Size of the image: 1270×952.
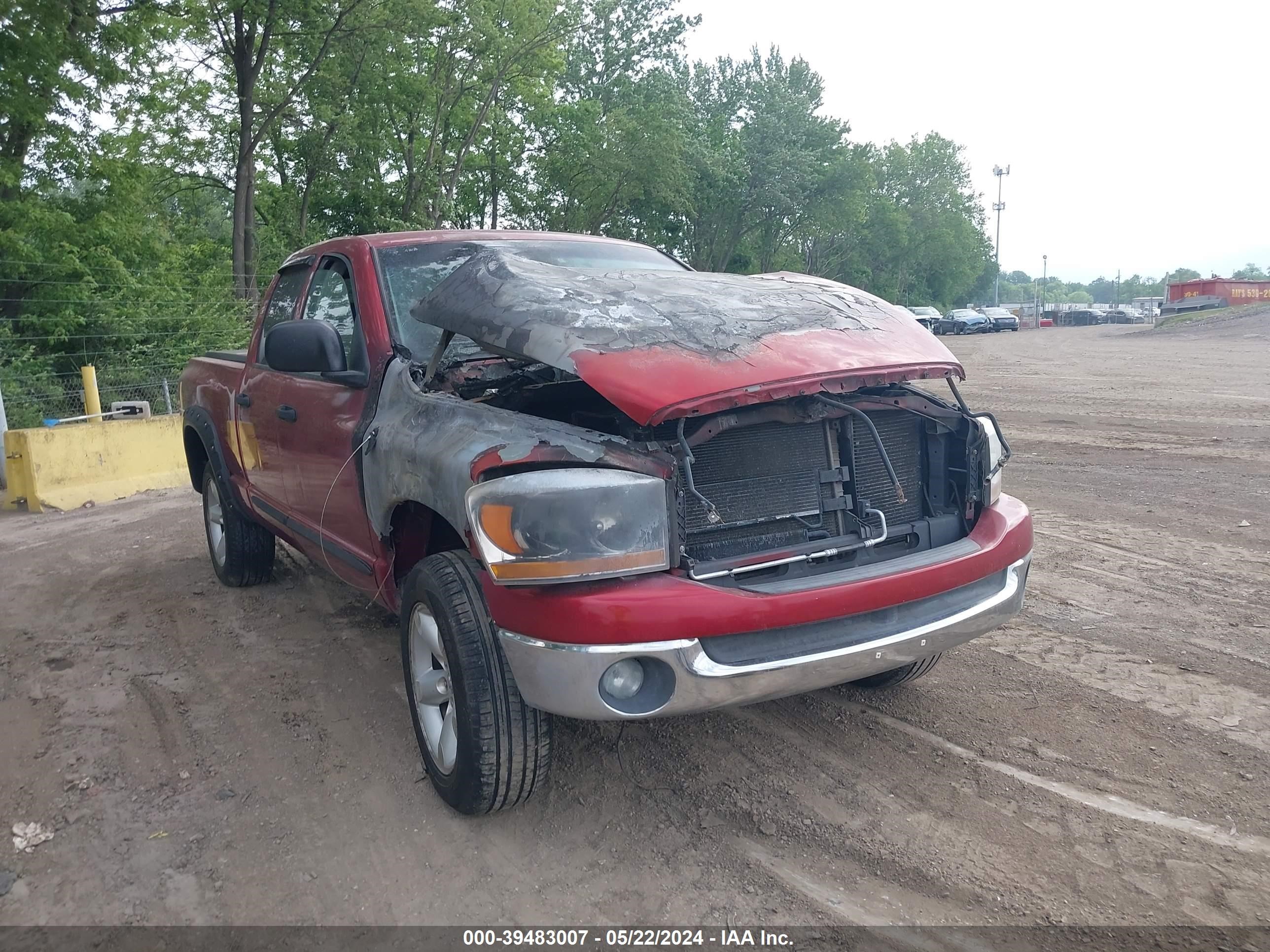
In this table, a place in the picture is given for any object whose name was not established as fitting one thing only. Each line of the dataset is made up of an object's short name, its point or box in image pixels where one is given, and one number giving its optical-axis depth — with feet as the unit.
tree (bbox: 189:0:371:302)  61.36
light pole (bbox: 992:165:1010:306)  299.17
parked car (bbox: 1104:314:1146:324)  207.04
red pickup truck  8.43
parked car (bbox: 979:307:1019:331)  166.20
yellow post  34.73
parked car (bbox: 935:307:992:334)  161.99
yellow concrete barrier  27.63
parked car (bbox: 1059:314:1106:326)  210.38
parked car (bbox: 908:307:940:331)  153.89
